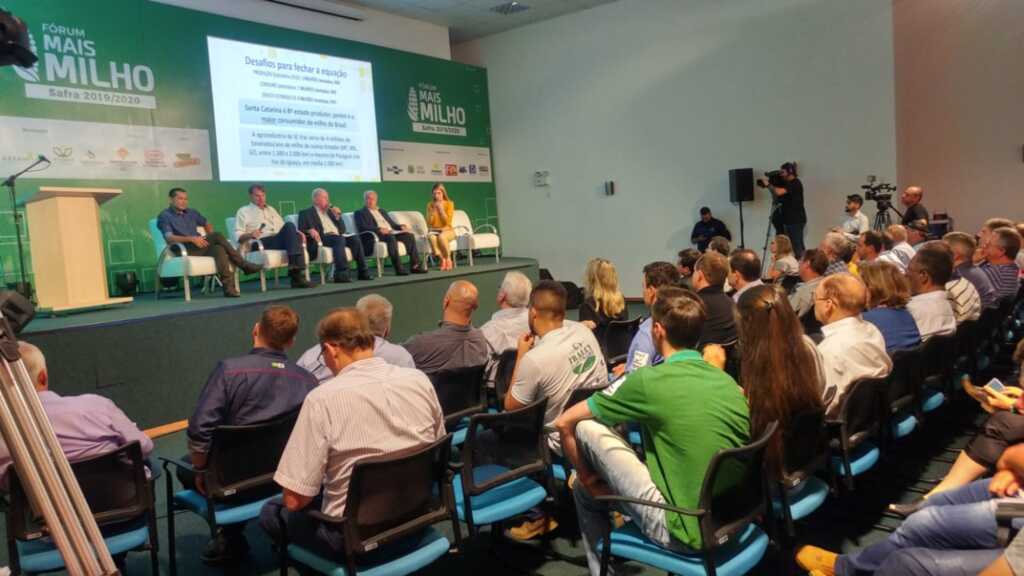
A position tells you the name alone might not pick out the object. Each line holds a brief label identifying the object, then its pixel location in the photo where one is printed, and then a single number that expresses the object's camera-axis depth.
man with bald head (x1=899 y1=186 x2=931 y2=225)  7.75
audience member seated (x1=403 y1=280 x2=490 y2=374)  3.23
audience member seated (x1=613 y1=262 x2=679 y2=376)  2.82
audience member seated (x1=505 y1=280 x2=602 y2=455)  2.60
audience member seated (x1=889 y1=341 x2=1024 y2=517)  2.03
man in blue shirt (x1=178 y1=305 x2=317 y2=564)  2.37
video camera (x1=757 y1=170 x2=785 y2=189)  8.88
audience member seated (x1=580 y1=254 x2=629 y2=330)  4.34
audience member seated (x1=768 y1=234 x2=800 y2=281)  5.99
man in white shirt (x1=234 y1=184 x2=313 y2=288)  7.04
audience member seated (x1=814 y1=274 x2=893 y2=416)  2.65
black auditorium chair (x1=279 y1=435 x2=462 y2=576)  1.88
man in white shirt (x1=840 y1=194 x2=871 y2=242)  8.31
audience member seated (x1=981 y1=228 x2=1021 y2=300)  4.62
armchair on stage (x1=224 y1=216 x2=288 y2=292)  6.99
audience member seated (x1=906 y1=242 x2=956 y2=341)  3.53
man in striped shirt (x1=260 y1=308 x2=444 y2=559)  1.93
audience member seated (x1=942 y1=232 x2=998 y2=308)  4.48
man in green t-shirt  1.87
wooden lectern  5.38
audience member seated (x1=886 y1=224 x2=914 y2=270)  5.57
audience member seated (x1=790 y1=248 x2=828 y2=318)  4.46
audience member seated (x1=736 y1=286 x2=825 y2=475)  2.11
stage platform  4.62
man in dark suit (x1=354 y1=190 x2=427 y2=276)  8.07
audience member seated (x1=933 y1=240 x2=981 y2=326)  3.94
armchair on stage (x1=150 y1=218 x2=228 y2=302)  6.43
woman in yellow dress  8.89
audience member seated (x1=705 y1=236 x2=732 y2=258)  5.67
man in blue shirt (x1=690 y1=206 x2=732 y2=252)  9.76
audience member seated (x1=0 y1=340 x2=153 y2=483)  2.20
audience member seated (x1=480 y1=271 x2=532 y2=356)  3.67
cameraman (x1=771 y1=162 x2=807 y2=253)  8.90
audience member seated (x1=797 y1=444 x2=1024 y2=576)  1.74
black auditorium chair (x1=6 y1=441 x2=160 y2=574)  2.03
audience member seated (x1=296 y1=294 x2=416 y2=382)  3.00
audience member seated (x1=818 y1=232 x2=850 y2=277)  5.06
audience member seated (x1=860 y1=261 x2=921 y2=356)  3.26
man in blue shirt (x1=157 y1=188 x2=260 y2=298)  6.52
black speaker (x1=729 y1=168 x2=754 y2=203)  9.40
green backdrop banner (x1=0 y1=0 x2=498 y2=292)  6.89
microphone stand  5.60
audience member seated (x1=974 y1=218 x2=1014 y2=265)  4.90
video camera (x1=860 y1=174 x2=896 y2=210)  8.30
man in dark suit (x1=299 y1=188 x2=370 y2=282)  7.52
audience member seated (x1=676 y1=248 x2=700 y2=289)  5.33
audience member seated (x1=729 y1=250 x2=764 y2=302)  4.03
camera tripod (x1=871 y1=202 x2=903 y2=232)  8.30
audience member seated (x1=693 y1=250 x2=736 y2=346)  3.68
